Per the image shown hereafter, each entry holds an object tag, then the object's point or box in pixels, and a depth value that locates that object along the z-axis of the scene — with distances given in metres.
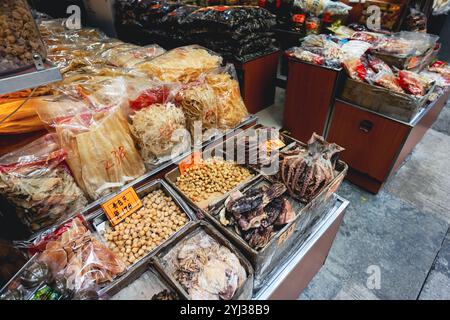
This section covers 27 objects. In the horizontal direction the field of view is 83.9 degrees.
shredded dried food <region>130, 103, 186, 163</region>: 1.28
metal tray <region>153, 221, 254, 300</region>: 0.87
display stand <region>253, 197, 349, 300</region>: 1.05
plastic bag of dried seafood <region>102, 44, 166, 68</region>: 2.09
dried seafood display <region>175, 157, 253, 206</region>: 1.34
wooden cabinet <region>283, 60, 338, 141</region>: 2.28
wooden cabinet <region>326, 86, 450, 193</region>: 2.01
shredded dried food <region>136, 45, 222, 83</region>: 1.67
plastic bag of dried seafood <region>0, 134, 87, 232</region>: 0.97
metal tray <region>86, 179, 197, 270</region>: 1.06
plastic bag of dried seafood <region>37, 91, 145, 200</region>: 1.14
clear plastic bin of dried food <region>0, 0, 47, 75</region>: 0.67
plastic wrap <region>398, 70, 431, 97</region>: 1.93
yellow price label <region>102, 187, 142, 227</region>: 1.15
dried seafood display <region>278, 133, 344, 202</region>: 1.16
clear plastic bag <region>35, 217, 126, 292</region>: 0.88
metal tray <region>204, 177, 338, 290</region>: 0.95
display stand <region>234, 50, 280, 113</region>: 2.60
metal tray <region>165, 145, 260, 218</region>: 1.17
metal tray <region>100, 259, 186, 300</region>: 0.90
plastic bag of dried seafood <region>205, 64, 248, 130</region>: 1.63
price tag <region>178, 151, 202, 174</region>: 1.41
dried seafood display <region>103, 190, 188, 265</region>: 1.07
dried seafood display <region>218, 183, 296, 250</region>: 1.00
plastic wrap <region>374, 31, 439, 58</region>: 2.20
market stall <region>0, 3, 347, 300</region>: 0.92
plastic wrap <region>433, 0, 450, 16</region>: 2.90
